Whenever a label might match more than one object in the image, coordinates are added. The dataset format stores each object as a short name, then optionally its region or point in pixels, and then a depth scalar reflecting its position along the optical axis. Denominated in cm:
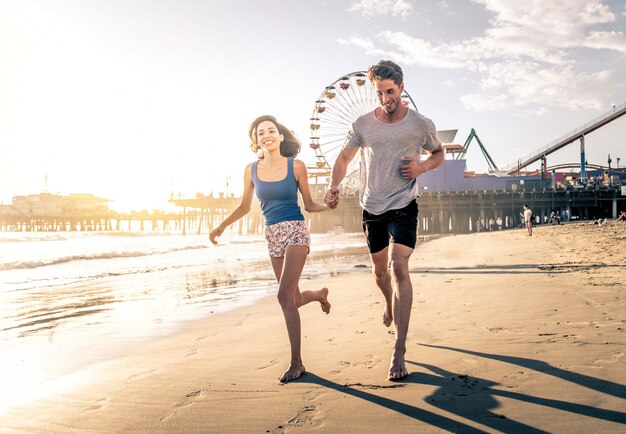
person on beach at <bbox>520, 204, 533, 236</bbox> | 2439
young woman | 326
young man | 338
